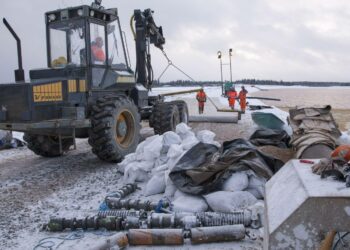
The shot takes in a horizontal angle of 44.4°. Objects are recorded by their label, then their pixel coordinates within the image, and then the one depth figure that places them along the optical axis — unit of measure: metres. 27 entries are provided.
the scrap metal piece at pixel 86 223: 4.43
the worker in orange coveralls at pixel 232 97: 20.95
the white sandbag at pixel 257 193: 4.92
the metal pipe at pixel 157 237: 3.95
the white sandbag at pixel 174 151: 6.14
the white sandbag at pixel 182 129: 7.76
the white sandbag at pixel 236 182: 4.91
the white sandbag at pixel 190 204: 4.76
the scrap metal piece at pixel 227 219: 4.21
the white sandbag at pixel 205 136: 7.15
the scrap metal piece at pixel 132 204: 4.95
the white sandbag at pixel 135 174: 6.37
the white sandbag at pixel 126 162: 6.95
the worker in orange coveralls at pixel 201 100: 18.27
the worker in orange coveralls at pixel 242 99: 18.81
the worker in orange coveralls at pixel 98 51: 8.20
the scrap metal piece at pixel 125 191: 5.39
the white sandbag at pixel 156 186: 5.71
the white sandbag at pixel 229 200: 4.64
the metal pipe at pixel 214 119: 14.45
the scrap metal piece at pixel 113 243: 3.80
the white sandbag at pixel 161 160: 6.42
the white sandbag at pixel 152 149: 6.60
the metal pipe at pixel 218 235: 3.94
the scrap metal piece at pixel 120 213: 4.58
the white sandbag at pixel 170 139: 6.84
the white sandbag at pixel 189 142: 6.47
